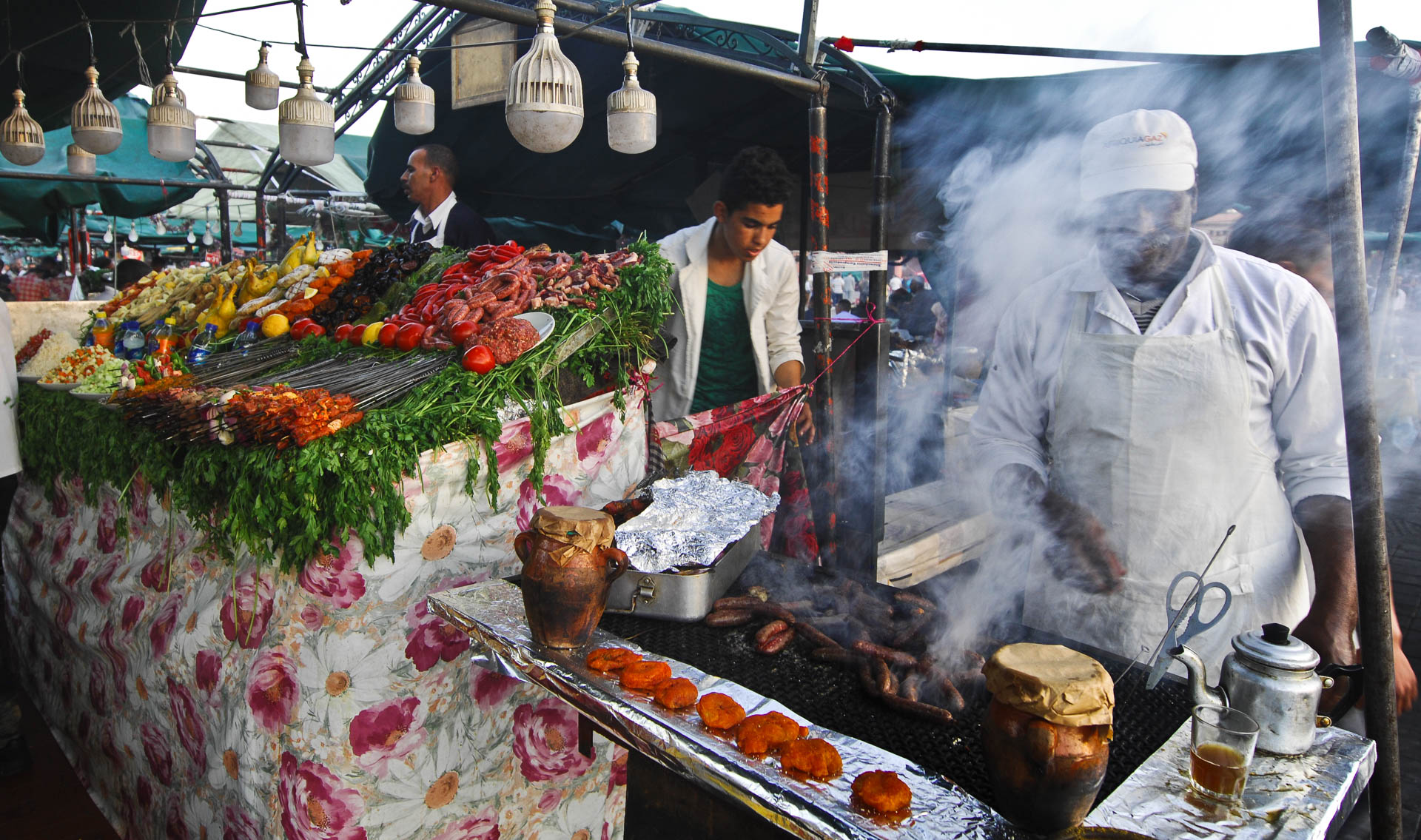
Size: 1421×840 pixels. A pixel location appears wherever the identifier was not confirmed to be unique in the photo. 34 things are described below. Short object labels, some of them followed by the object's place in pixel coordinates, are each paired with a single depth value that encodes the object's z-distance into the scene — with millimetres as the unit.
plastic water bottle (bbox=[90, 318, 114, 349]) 4949
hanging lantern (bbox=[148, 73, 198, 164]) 5137
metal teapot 1507
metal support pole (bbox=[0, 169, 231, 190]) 8852
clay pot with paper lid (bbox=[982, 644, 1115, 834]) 1264
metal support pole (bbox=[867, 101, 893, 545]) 4539
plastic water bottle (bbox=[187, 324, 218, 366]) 3742
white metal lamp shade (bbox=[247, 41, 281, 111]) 5172
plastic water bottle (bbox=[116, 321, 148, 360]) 4574
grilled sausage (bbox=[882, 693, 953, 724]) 1702
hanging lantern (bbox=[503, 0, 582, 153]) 3191
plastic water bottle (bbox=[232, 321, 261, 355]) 3954
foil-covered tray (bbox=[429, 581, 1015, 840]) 1364
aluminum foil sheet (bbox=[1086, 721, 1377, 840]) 1330
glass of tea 1368
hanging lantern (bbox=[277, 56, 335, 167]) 4527
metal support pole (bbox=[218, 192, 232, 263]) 10703
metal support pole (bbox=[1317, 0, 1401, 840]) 1343
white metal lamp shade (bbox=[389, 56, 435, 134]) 5582
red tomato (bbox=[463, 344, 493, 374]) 2828
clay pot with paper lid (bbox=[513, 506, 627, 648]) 1906
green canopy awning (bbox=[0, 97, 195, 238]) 9484
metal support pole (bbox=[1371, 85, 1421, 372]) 3637
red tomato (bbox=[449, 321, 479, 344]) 3066
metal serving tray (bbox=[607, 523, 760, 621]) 2156
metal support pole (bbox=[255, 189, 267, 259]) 11250
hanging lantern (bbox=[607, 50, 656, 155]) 4016
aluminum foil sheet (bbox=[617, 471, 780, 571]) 2213
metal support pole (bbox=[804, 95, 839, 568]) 4254
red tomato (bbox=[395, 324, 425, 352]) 3182
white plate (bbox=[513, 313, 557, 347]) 3051
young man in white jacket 3816
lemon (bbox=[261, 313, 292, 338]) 3963
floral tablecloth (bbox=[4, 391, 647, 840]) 2445
